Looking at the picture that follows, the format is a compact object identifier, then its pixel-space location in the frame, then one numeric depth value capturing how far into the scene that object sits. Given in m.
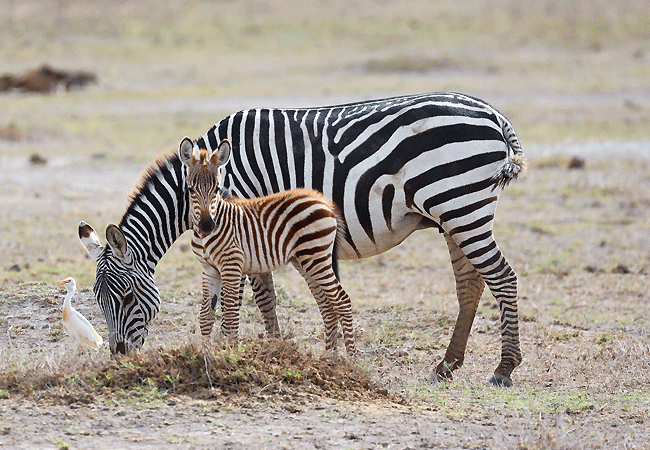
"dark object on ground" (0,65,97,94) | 60.44
